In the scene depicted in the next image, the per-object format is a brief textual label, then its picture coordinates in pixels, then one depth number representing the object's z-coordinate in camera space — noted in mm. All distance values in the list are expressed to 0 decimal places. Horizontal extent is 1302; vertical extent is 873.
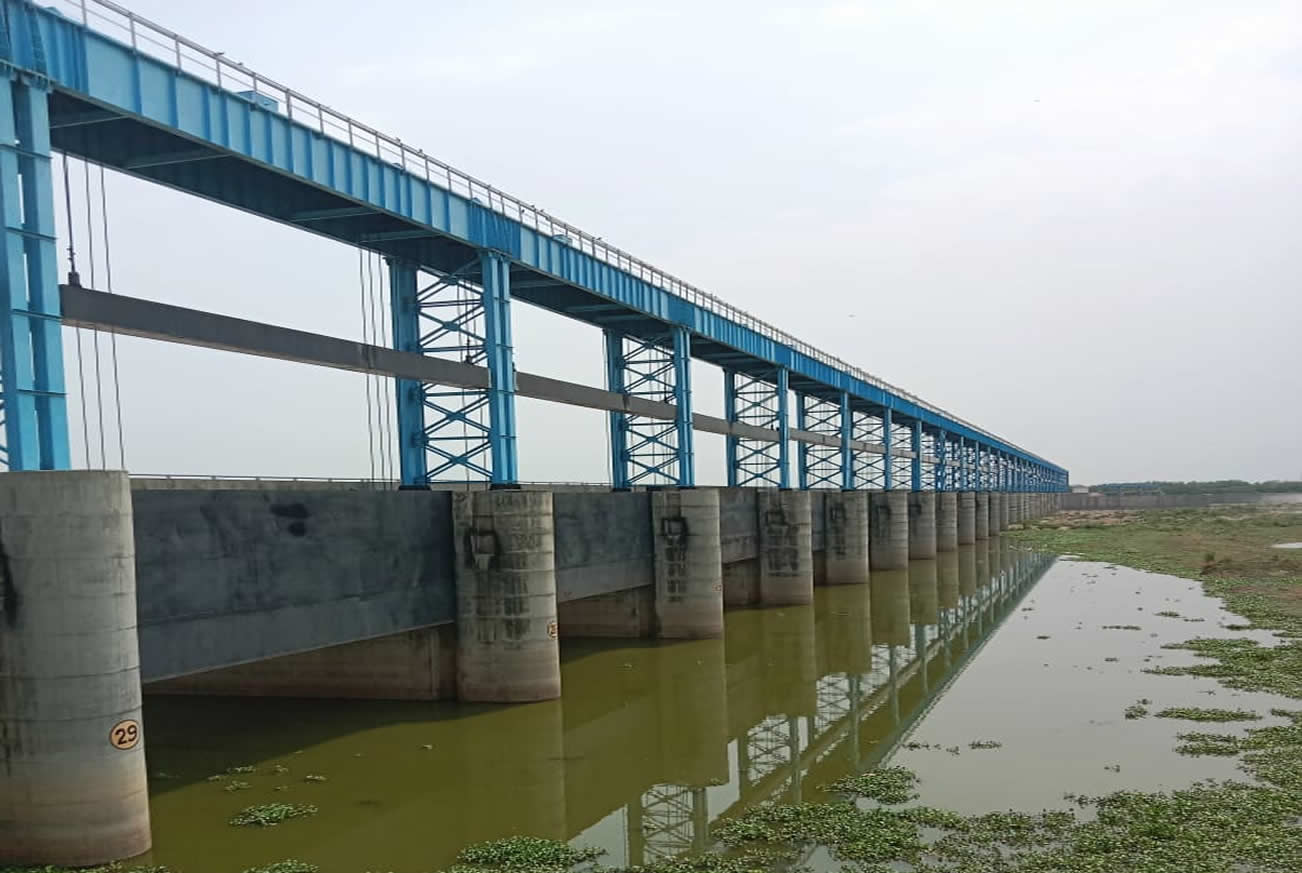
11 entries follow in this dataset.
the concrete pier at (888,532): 64562
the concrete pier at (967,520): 91062
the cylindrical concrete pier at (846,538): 57031
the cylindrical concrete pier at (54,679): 14477
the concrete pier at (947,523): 81000
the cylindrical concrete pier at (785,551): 47531
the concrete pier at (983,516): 101188
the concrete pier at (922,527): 73438
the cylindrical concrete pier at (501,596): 25781
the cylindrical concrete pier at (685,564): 36781
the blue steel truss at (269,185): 16578
